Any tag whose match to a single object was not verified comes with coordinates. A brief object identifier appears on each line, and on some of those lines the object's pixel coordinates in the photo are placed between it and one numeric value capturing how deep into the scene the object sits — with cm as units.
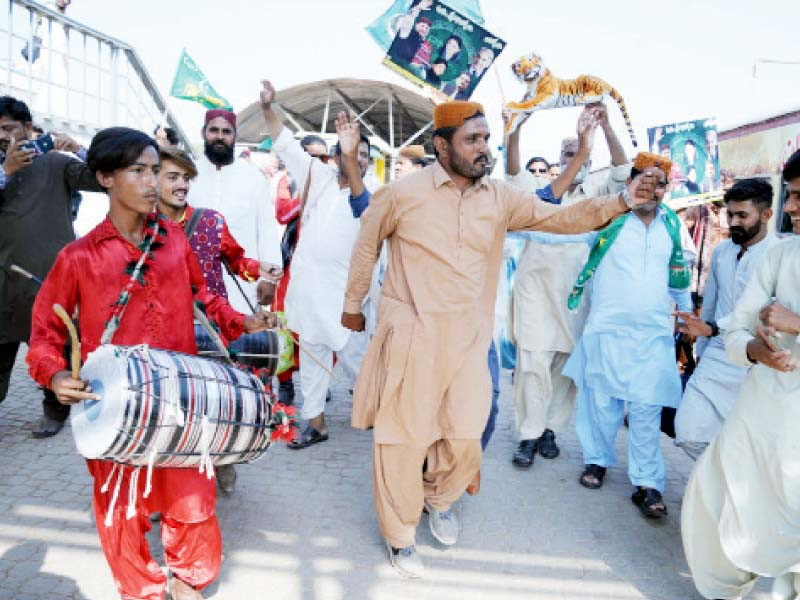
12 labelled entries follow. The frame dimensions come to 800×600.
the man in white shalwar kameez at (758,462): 248
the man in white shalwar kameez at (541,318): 452
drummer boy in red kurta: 244
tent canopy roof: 1422
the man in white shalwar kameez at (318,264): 459
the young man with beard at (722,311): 339
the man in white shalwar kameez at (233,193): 463
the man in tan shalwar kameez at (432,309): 310
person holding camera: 433
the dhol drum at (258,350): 343
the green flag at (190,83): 1020
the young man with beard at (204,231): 348
